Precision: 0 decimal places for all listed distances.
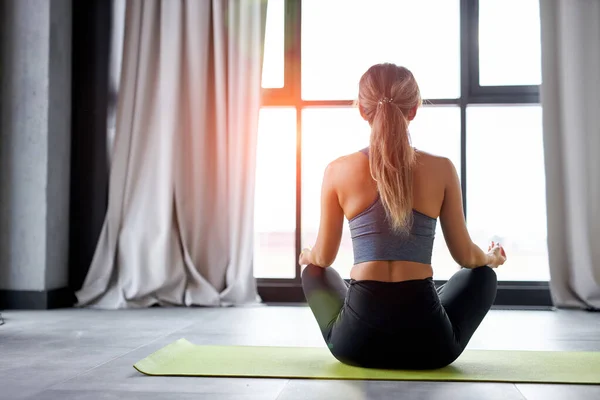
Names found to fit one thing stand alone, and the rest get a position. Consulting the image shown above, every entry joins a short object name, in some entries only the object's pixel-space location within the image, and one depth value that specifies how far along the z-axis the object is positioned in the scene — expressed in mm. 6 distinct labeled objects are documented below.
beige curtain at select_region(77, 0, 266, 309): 3828
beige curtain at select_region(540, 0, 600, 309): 3658
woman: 1788
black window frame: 3814
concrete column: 3697
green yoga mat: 1842
